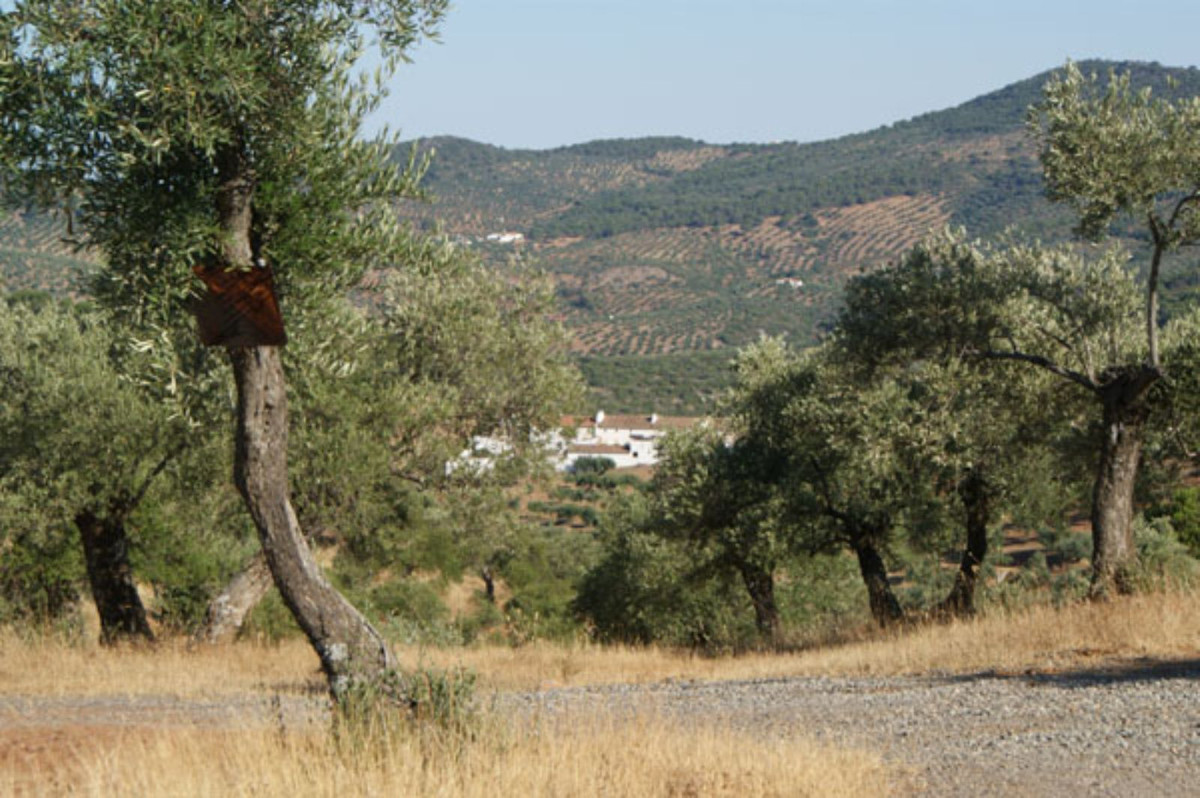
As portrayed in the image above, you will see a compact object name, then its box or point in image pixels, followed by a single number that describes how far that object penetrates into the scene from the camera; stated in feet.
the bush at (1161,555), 51.78
